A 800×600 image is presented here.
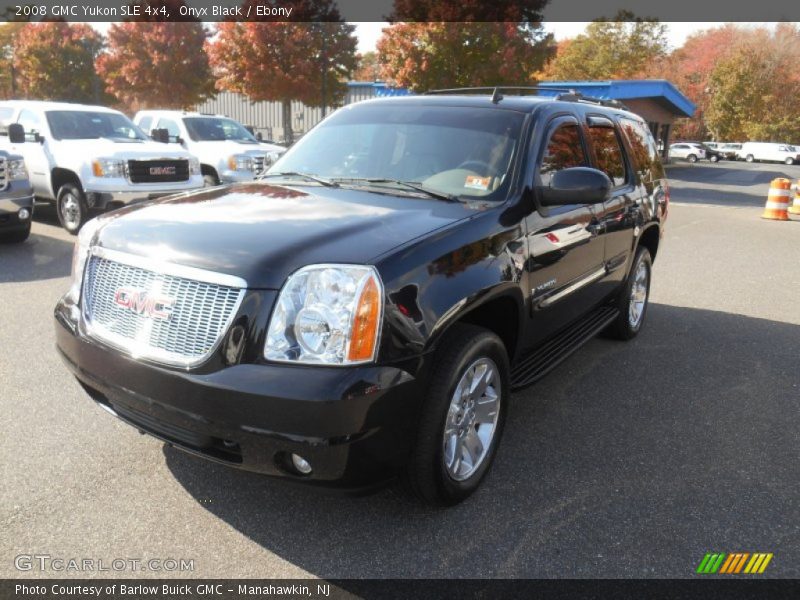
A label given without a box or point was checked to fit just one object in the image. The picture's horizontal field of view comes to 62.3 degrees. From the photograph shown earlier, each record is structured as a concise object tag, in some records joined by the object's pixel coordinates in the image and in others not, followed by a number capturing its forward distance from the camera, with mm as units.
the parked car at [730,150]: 59122
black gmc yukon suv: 2467
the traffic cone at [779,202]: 15148
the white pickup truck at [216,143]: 12430
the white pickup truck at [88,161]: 9359
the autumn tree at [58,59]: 38906
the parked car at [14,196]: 8375
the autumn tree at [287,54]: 22031
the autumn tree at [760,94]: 68438
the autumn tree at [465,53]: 18922
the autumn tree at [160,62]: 27766
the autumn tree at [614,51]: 61031
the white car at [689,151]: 53000
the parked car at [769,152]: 57531
